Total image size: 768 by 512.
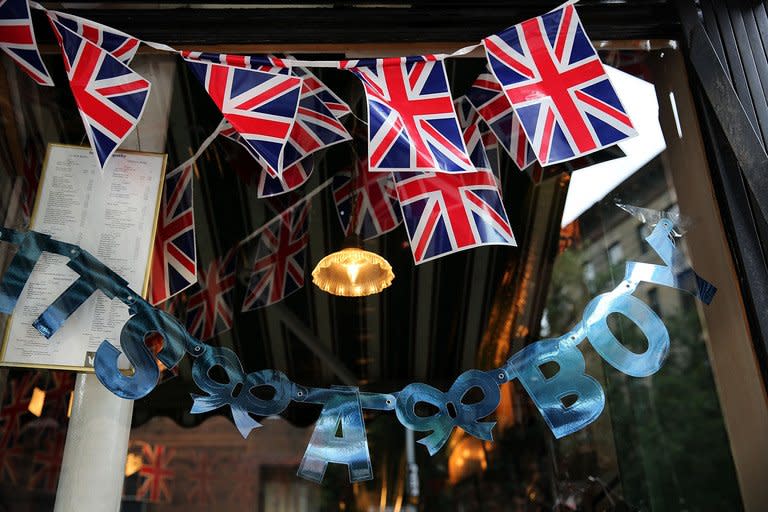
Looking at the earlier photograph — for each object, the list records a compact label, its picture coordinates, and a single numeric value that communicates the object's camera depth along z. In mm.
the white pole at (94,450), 1976
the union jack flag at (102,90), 1990
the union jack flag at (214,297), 3885
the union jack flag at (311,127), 2521
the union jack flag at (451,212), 2357
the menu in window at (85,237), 2053
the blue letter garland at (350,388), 1812
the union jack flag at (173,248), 2588
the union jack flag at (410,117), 2021
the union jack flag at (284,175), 2861
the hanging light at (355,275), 3408
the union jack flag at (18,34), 2064
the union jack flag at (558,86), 2059
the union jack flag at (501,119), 2654
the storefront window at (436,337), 2518
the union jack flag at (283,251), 4000
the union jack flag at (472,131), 2750
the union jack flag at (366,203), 3352
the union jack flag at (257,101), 2000
